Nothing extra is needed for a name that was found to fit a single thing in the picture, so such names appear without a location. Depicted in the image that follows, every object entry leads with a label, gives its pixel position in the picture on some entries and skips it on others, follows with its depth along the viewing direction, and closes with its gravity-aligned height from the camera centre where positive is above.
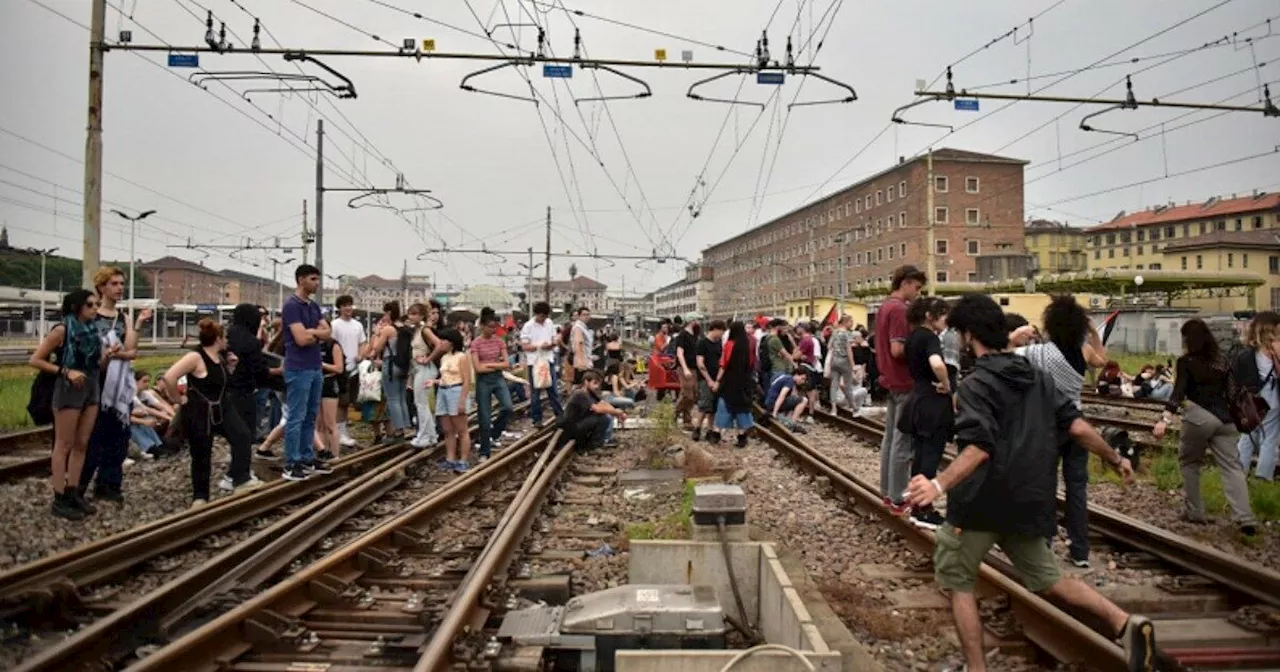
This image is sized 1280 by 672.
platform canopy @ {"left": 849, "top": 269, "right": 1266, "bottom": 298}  44.97 +3.73
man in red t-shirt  6.75 -0.14
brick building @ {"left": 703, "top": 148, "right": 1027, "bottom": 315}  68.19 +11.03
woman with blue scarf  6.74 -0.28
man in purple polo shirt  8.42 -0.11
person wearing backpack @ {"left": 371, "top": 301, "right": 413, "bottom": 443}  10.88 -0.09
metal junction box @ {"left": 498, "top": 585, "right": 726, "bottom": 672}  3.95 -1.30
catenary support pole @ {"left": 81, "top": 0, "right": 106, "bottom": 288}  11.60 +2.81
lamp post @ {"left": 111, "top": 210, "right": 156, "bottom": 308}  32.91 +5.41
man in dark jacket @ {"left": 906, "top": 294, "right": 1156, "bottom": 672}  3.56 -0.57
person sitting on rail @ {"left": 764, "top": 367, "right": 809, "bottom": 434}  13.63 -0.76
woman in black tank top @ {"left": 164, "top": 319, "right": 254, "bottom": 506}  7.45 -0.45
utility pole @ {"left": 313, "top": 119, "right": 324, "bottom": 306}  21.52 +3.79
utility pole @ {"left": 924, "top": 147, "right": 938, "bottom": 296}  26.19 +3.71
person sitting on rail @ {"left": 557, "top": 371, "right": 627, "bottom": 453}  11.20 -0.86
